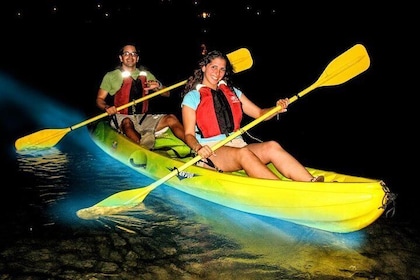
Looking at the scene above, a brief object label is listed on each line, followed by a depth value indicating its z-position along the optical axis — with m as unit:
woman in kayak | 4.09
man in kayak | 6.27
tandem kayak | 3.29
